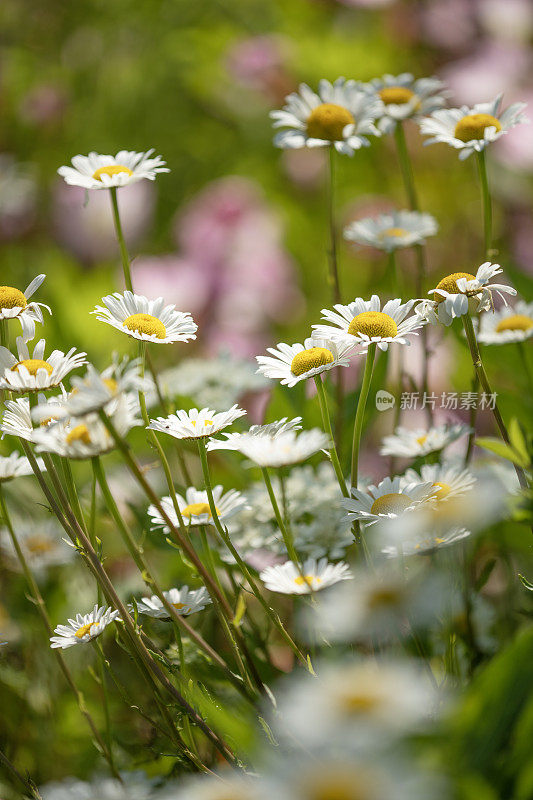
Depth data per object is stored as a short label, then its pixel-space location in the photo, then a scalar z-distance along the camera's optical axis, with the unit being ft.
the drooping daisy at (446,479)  5.24
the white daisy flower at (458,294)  5.20
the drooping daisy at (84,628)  5.23
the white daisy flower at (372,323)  5.19
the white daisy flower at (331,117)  5.52
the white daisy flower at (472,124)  5.43
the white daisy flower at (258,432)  5.21
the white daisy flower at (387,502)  5.15
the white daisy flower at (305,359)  5.22
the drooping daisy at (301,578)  5.24
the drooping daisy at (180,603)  5.28
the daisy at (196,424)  5.22
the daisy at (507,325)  5.44
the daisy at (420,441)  5.39
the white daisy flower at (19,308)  5.22
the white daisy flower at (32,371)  5.16
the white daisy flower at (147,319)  5.23
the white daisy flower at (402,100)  5.63
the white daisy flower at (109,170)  5.39
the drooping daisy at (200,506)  5.31
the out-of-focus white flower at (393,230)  5.66
